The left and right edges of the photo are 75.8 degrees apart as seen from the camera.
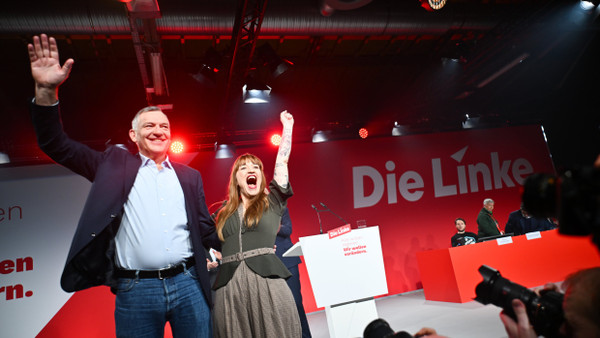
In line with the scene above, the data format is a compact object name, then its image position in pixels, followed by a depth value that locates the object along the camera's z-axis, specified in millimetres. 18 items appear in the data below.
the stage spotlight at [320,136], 7355
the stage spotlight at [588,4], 5805
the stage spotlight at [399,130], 7878
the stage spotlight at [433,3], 4187
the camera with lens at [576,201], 537
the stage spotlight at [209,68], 5656
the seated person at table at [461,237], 6220
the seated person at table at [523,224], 6359
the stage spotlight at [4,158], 5895
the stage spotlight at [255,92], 6062
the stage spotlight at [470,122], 8341
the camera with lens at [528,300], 901
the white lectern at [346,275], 2764
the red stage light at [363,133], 7609
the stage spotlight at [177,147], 6559
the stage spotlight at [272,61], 5656
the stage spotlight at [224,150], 6828
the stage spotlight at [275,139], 7113
